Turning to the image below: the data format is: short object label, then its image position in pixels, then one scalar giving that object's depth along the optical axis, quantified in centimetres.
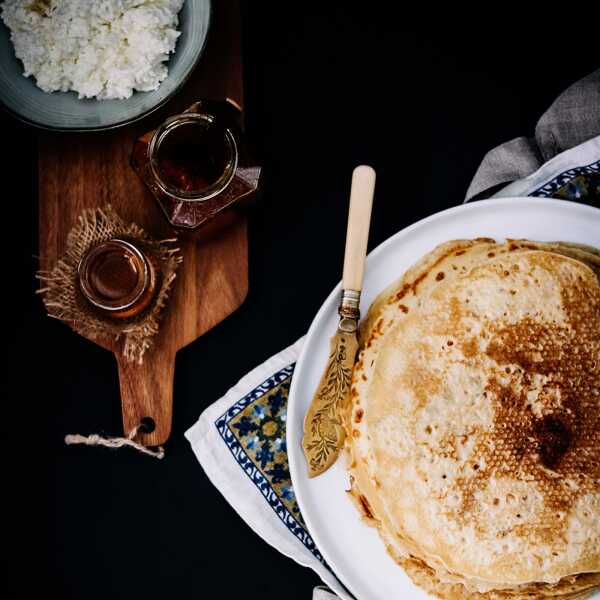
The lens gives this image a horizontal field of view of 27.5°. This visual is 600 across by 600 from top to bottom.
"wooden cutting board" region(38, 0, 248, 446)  76
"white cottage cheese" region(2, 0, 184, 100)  72
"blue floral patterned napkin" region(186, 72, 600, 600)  77
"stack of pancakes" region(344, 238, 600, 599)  67
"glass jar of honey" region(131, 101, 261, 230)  72
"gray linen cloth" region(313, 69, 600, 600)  78
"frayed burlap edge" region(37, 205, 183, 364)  75
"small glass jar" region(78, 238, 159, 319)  74
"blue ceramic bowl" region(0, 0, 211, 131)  73
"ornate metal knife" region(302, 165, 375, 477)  71
